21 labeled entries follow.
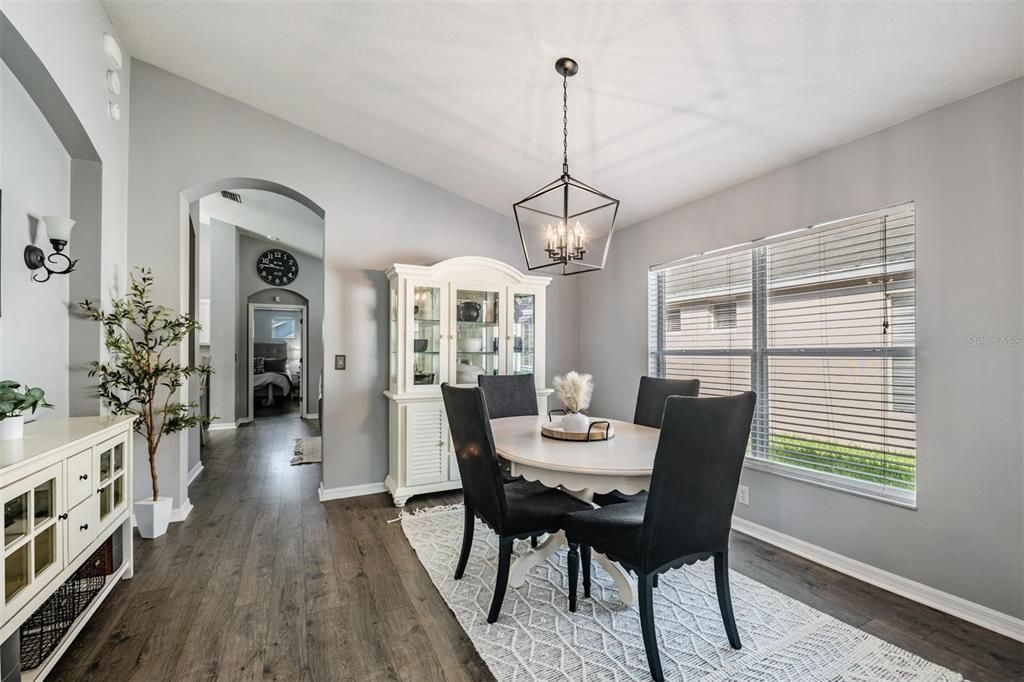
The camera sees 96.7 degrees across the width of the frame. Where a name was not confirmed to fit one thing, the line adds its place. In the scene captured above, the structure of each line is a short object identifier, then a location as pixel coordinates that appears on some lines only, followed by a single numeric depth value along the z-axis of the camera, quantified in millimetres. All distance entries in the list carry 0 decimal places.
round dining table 1803
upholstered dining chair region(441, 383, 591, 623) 1983
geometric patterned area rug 1717
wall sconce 2186
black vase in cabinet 3853
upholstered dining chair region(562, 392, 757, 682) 1619
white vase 2316
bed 8956
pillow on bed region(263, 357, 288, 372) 9203
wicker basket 1657
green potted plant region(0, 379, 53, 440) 1647
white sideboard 1448
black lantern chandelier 2090
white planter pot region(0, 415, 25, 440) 1673
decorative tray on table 2250
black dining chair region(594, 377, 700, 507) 2531
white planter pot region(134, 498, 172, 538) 2951
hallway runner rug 5008
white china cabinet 3596
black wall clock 8055
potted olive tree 2846
